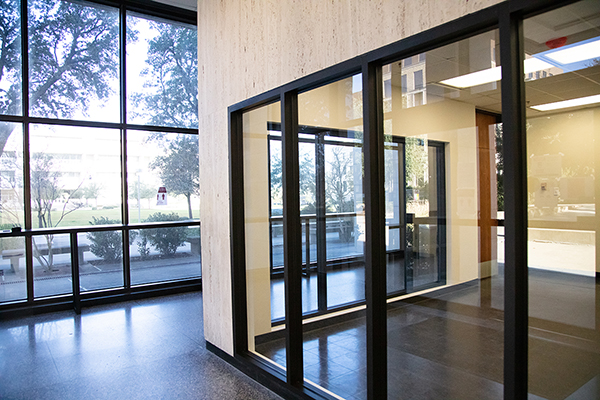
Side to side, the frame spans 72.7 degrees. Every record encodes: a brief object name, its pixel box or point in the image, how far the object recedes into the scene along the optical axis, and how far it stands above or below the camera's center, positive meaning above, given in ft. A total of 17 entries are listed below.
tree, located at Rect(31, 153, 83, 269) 17.03 +0.37
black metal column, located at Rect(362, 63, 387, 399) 7.43 -0.58
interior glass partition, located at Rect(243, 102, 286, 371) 10.37 -0.77
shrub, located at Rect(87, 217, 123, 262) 18.25 -1.78
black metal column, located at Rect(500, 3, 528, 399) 5.34 +0.01
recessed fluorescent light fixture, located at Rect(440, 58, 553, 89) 5.25 +1.71
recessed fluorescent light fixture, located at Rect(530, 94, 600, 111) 4.80 +1.12
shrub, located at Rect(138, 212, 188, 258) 19.43 -1.70
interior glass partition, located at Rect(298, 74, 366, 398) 8.27 -0.67
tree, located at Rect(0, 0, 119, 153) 16.35 +6.30
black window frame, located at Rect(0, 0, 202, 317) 16.53 -0.83
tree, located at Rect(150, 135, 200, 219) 19.93 +1.76
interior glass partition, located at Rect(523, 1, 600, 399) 4.85 -0.07
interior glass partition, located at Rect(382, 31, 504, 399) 5.87 -0.41
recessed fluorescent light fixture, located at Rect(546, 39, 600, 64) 4.75 +1.70
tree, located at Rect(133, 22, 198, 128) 19.47 +6.01
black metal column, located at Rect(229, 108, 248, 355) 11.40 -1.10
